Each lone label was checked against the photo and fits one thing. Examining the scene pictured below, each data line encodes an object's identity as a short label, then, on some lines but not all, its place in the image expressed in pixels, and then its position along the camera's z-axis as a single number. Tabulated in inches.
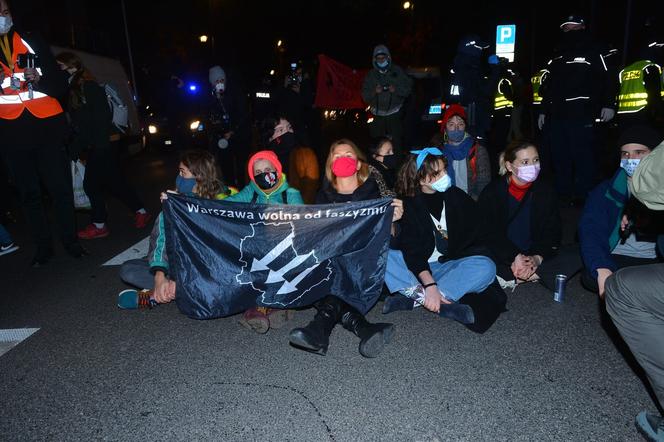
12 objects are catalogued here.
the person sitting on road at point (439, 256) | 135.3
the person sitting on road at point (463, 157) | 204.1
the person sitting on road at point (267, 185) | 150.2
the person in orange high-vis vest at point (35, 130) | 182.2
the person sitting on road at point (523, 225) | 150.6
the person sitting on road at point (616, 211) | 123.8
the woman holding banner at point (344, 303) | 118.9
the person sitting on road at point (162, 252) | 145.6
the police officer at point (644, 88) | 248.4
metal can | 146.9
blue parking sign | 756.0
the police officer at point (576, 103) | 246.9
